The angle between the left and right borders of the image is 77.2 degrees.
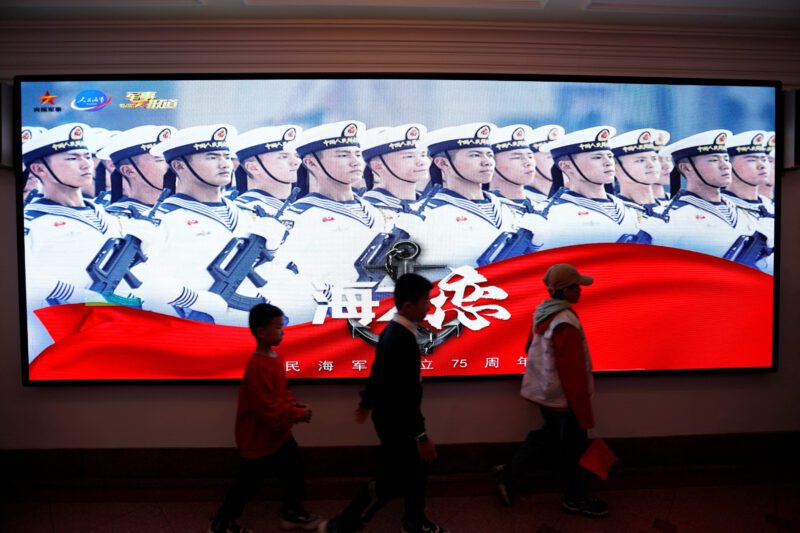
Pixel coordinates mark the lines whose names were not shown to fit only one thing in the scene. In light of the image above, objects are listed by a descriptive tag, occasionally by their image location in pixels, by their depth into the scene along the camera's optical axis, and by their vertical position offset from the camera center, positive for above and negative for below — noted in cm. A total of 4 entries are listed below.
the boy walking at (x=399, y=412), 228 -73
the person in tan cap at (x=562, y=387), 270 -74
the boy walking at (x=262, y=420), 249 -83
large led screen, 322 +29
